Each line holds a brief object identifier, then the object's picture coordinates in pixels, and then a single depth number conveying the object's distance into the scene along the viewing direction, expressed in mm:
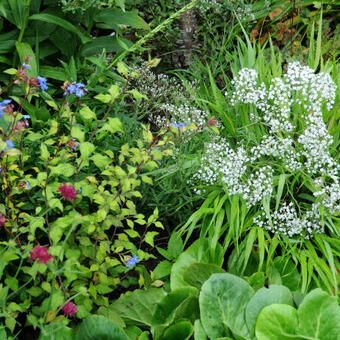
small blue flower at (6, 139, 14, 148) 1576
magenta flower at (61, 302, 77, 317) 1633
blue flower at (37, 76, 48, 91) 1916
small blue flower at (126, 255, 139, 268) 1860
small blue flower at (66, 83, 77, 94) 1921
